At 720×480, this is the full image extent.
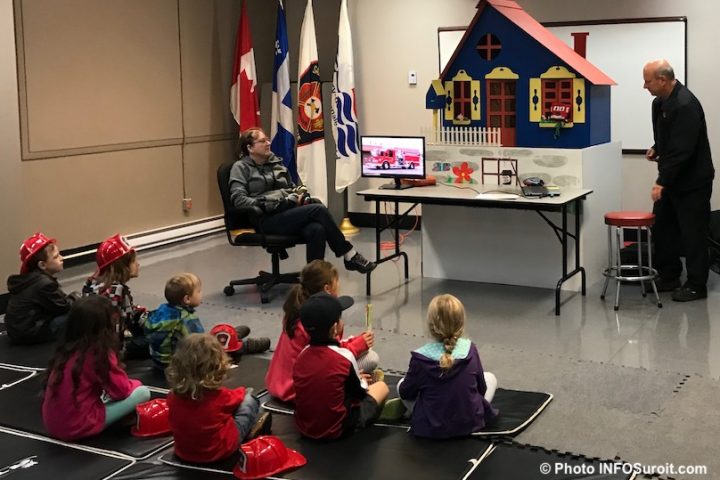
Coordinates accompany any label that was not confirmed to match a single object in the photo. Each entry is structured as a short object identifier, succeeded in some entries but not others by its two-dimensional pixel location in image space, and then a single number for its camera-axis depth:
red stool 5.71
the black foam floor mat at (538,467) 3.39
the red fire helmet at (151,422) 3.87
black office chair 6.11
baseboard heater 7.40
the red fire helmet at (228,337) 4.82
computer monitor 6.33
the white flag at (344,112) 8.41
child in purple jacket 3.57
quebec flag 8.66
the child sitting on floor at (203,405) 3.35
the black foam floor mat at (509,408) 3.79
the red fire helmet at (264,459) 3.44
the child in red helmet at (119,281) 4.71
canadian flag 8.70
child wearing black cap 3.58
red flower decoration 6.48
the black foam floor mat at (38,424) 3.74
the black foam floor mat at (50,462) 3.53
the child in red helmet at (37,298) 5.02
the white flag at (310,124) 8.46
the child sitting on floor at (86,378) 3.66
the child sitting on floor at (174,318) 4.38
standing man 5.78
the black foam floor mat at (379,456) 3.42
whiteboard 7.28
